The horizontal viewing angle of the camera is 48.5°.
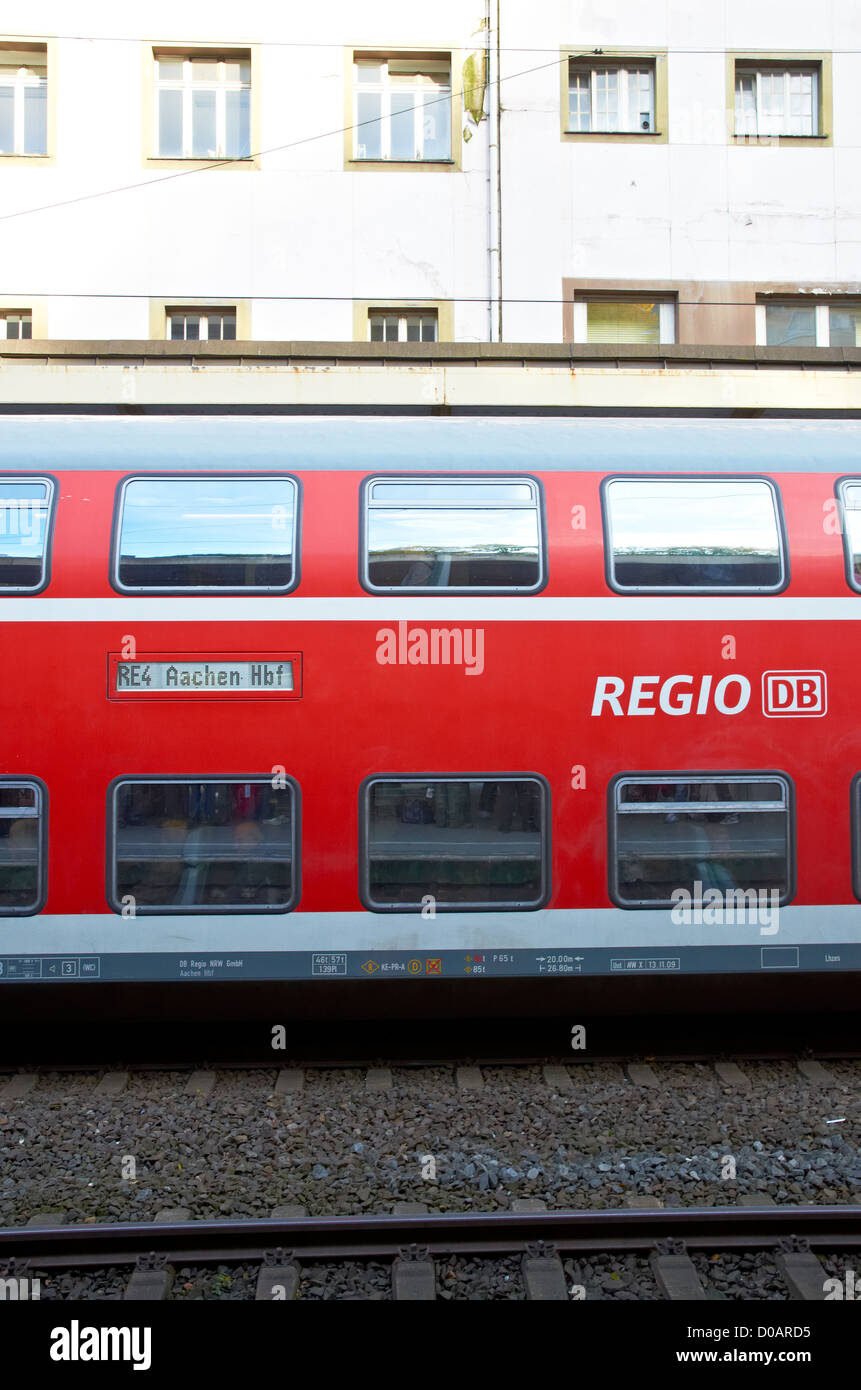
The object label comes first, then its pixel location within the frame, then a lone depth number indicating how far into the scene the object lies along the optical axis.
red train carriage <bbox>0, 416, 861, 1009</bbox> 5.26
